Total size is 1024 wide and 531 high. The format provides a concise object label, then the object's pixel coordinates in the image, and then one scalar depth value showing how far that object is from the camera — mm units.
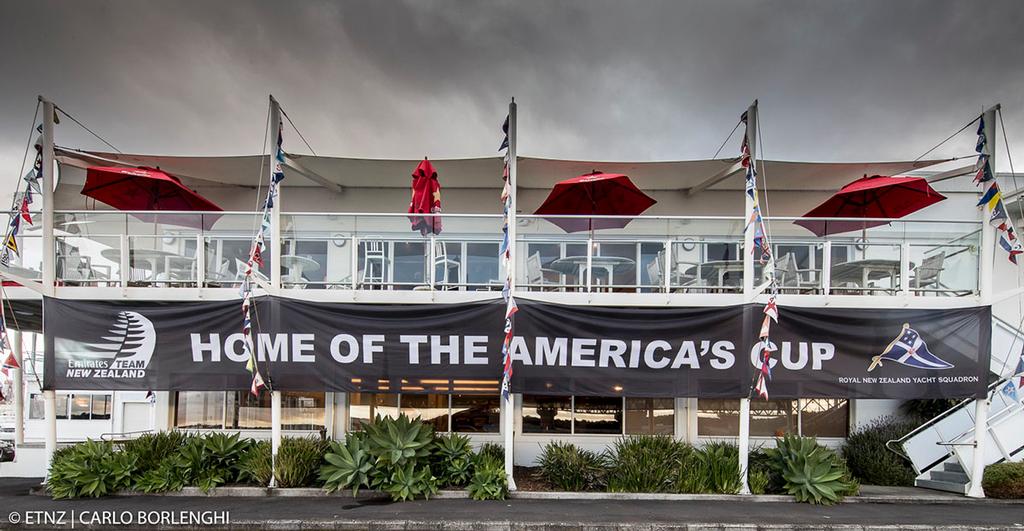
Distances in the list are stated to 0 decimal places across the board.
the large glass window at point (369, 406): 10977
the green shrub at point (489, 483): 8266
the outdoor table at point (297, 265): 9094
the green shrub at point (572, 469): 8852
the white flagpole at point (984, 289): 8602
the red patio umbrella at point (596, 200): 9062
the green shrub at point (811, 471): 8305
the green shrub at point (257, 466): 8719
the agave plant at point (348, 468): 8383
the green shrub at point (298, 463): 8648
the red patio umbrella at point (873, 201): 9000
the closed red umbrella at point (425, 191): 9344
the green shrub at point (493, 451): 9397
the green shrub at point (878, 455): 9797
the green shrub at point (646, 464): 8617
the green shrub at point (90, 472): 8266
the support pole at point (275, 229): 8750
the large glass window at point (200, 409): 11156
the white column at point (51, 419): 8742
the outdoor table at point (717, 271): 9117
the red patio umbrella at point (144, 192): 9055
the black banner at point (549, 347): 8695
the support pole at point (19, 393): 10766
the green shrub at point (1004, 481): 8508
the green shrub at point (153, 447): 8867
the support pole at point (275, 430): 8680
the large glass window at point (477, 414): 10820
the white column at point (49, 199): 8656
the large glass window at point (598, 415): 10758
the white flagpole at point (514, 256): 8570
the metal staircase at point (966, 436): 9062
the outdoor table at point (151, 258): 8992
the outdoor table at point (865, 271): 8906
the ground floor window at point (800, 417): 10906
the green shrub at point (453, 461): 8758
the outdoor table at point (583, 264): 8984
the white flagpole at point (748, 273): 8555
